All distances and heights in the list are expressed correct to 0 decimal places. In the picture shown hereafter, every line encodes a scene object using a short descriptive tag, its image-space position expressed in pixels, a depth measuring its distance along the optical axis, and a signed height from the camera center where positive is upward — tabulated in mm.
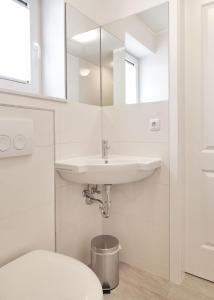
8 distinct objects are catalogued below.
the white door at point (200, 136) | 1400 +42
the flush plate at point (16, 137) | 1015 +33
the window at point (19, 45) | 1378 +629
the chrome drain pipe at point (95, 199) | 1492 -361
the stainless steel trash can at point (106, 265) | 1369 -738
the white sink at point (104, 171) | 1214 -151
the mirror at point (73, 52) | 1440 +617
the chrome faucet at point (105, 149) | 1576 -38
